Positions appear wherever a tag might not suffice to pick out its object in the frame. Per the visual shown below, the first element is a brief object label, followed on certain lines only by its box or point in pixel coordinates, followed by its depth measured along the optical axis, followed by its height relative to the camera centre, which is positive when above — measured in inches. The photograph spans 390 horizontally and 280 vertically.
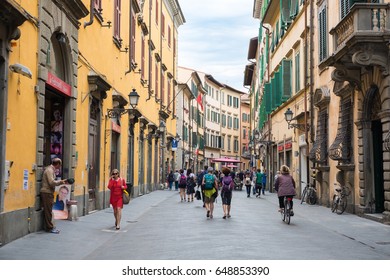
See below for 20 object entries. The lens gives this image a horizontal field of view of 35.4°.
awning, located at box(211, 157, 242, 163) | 2135.8 +64.5
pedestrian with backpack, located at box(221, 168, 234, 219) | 720.3 -15.9
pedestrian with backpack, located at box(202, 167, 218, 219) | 725.3 -13.7
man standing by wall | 524.1 -13.6
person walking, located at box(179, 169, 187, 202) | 1113.0 -12.0
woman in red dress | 590.2 -14.2
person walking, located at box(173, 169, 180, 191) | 1674.0 +1.1
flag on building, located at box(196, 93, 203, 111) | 2910.7 +381.9
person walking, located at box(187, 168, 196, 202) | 1091.9 -8.2
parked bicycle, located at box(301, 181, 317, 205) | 994.1 -25.3
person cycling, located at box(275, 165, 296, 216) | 669.3 -7.1
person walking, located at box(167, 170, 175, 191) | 1667.1 -1.7
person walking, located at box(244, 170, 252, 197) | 1350.1 -12.1
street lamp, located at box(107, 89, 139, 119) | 882.1 +105.6
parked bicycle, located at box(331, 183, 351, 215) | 789.2 -28.1
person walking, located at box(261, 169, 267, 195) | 1356.8 -7.7
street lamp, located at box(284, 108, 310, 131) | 1127.3 +109.8
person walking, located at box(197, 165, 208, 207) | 1225.4 +5.0
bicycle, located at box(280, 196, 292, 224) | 660.1 -33.8
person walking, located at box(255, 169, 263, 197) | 1332.4 -5.4
